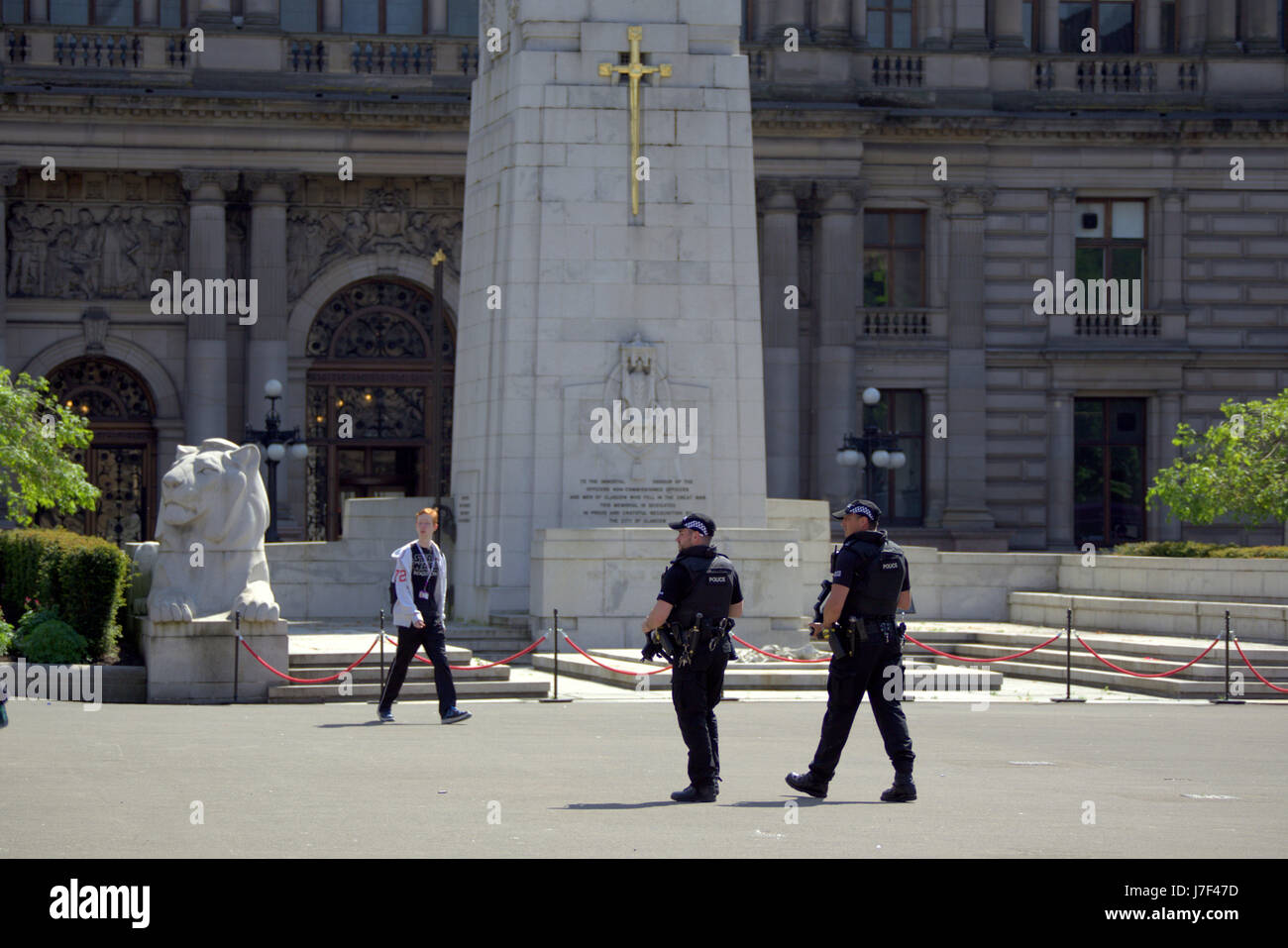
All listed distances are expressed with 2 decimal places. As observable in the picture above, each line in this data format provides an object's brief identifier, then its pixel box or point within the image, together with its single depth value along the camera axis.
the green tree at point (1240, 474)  31.31
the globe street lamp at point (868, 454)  40.91
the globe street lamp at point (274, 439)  37.38
